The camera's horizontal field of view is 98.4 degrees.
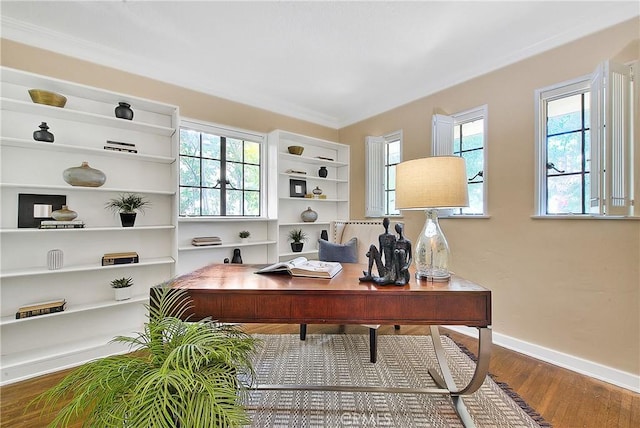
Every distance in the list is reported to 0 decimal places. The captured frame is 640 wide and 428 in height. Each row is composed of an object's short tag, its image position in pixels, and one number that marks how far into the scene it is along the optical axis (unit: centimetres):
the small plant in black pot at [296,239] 389
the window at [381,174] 385
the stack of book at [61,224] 216
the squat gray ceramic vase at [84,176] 227
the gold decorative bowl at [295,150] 382
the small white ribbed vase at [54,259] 219
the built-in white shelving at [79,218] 215
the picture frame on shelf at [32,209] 220
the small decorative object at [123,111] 251
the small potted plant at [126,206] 255
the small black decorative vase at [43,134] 216
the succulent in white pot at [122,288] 250
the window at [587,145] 187
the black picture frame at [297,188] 398
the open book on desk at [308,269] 156
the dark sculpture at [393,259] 143
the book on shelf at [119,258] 244
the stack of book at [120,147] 250
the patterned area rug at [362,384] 157
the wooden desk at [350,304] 131
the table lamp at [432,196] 145
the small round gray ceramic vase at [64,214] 221
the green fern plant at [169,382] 89
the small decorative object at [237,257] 329
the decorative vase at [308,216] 400
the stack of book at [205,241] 307
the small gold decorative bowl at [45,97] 214
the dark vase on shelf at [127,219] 254
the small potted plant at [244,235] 345
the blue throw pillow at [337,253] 277
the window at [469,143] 281
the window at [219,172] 318
